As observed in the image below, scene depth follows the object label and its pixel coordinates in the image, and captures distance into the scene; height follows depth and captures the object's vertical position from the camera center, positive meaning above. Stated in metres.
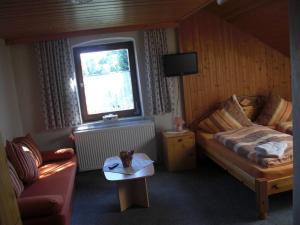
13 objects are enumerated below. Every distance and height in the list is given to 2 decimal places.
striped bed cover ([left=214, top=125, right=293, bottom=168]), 3.11 -0.86
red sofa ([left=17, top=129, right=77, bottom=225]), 2.57 -1.01
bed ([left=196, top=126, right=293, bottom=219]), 2.98 -1.06
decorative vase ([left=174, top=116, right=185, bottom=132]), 4.73 -0.71
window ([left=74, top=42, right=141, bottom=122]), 4.92 +0.05
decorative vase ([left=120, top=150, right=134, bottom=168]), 3.54 -0.87
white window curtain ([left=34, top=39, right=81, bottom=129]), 4.57 +0.07
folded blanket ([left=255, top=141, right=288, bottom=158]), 3.10 -0.83
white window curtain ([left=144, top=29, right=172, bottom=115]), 4.73 +0.09
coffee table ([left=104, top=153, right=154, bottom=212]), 3.37 -1.22
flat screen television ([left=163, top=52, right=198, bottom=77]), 4.68 +0.20
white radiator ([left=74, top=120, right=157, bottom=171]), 4.70 -0.89
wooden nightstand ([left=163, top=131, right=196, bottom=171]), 4.56 -1.08
